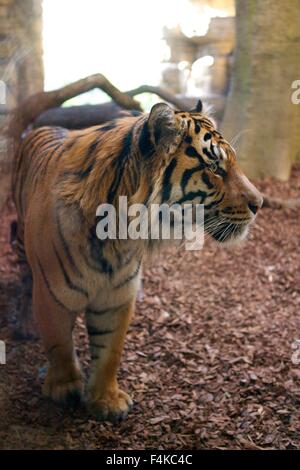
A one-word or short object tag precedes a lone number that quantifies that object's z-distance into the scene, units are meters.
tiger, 1.99
